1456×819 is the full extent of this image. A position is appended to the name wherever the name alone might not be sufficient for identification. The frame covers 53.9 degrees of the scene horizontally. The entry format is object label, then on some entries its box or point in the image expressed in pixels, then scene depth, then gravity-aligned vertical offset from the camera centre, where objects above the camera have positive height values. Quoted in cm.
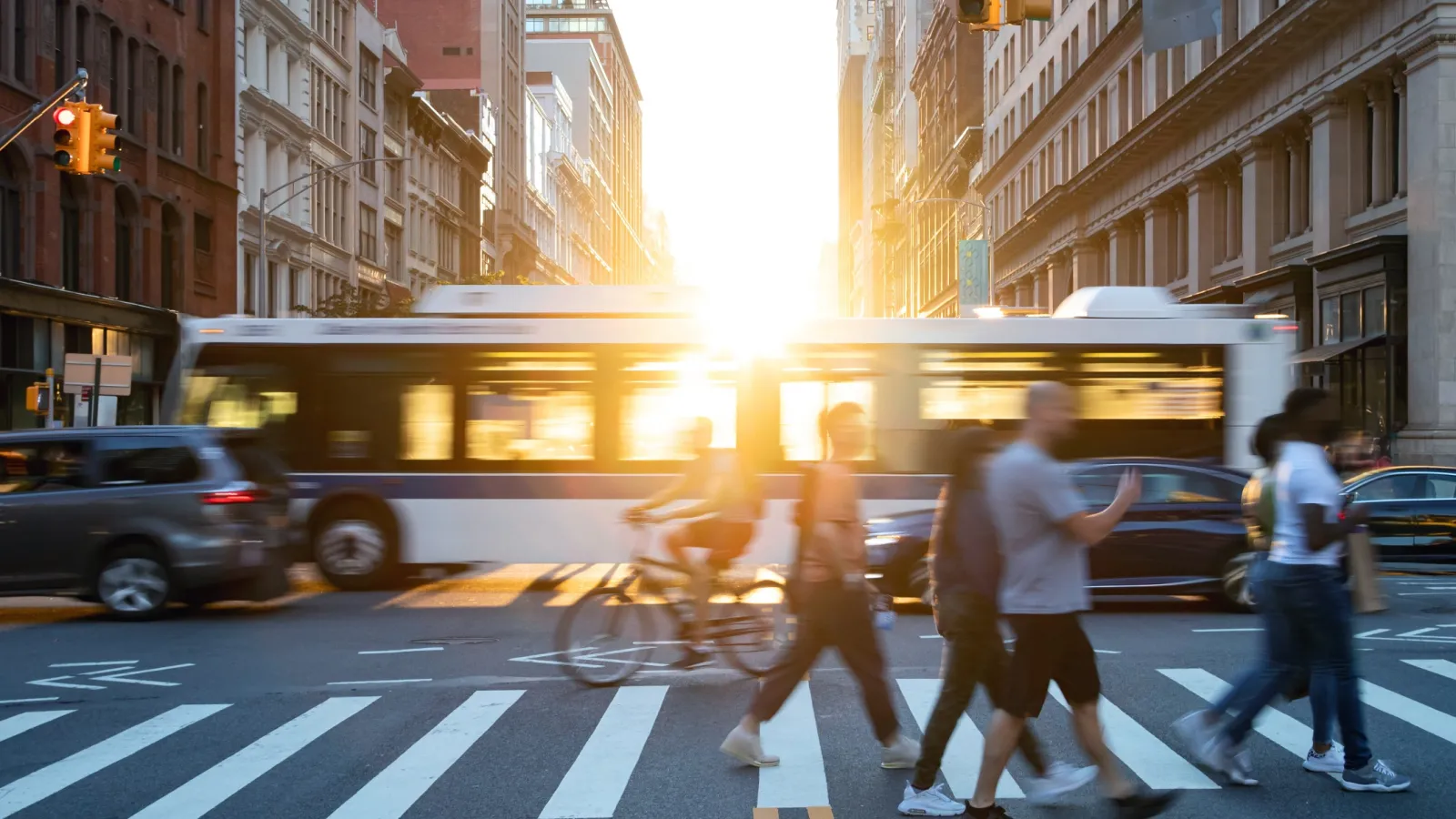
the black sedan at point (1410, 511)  1833 -125
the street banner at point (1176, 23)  2761 +784
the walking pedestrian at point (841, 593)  709 -91
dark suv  1352 -103
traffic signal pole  1794 +378
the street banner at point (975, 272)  5900 +586
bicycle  978 -149
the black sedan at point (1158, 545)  1373 -128
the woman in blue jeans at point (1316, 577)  664 -77
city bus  1551 +15
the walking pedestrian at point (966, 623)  632 -95
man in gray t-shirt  595 -75
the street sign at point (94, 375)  2519 +58
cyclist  971 -82
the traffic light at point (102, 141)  1700 +318
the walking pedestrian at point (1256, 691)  694 -135
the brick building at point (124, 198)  3225 +543
